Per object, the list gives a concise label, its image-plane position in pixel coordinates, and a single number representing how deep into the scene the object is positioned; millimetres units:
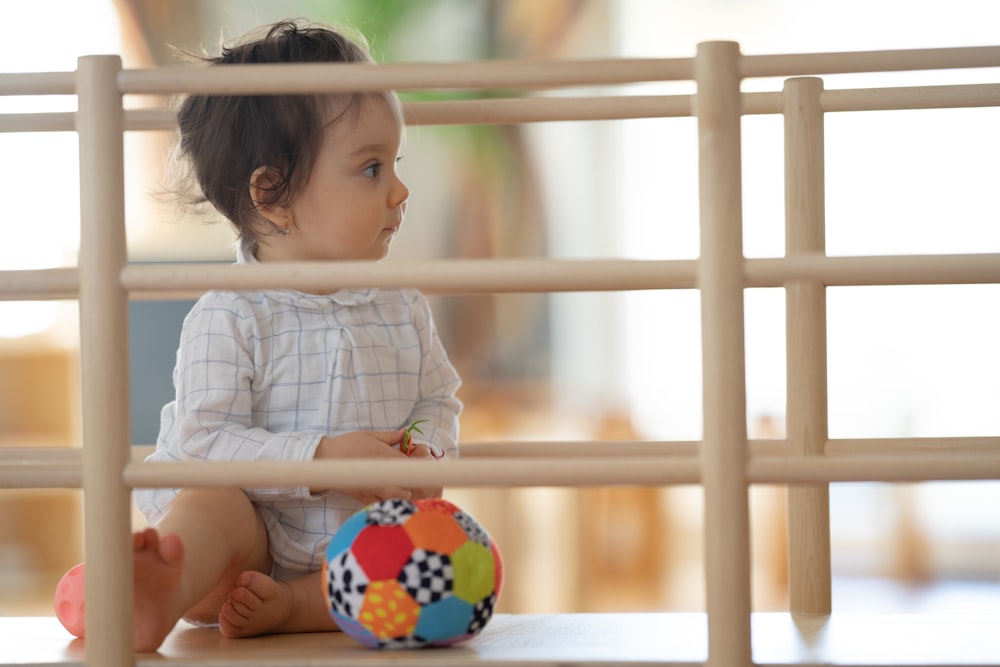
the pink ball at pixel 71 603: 2017
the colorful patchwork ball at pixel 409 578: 1880
